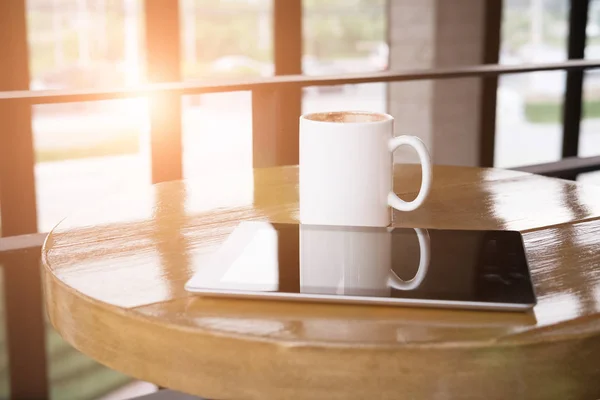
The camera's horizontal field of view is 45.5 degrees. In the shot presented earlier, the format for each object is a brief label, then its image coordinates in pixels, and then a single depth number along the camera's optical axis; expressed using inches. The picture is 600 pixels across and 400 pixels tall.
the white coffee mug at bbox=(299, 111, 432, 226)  27.0
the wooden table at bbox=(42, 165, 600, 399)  18.9
